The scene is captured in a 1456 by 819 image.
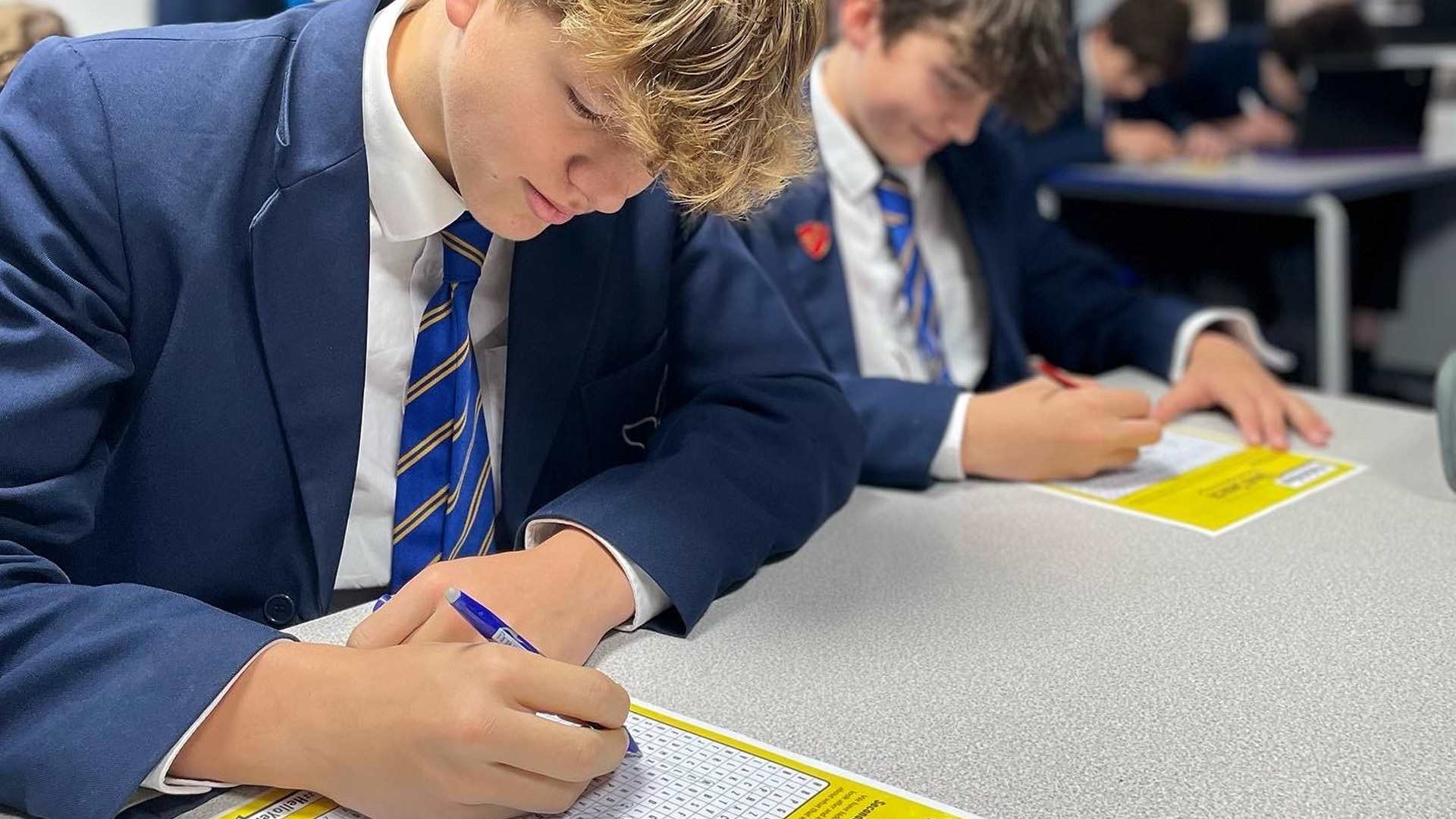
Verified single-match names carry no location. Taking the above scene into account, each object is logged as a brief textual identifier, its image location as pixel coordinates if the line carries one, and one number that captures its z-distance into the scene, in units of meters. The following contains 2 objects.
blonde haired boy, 0.74
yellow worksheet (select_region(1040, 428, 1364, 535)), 1.21
